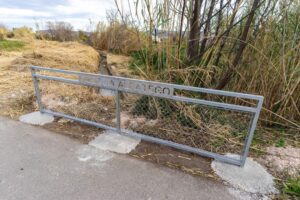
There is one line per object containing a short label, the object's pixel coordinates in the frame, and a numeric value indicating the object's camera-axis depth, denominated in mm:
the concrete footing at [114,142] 1900
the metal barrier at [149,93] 1485
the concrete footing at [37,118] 2359
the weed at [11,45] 7338
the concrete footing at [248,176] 1456
